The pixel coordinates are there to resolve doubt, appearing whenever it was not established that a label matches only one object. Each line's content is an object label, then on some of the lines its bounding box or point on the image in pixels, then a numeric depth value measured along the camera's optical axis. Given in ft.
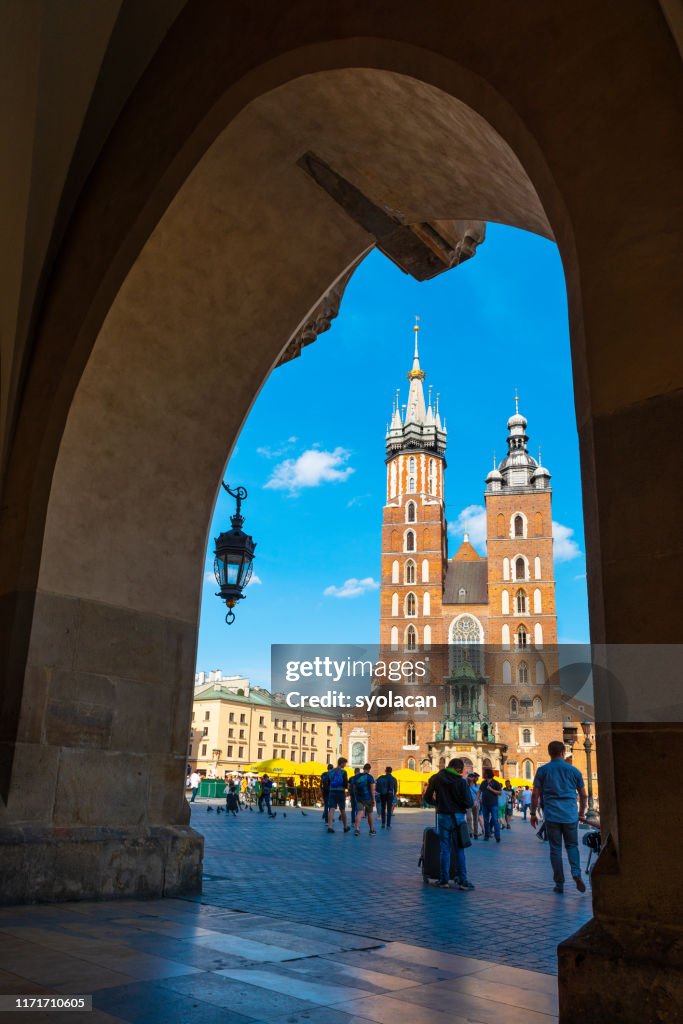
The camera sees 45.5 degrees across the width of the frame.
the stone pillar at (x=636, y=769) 7.45
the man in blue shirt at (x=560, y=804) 25.50
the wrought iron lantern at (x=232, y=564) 26.40
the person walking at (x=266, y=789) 85.68
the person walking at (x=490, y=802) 49.16
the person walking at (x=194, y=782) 108.21
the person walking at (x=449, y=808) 26.37
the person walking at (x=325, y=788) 59.43
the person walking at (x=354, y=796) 54.32
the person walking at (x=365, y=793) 53.47
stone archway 15.60
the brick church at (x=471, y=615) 234.38
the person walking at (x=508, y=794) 77.05
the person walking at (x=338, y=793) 57.11
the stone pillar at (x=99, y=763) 17.61
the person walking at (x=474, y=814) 54.75
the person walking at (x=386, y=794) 65.51
